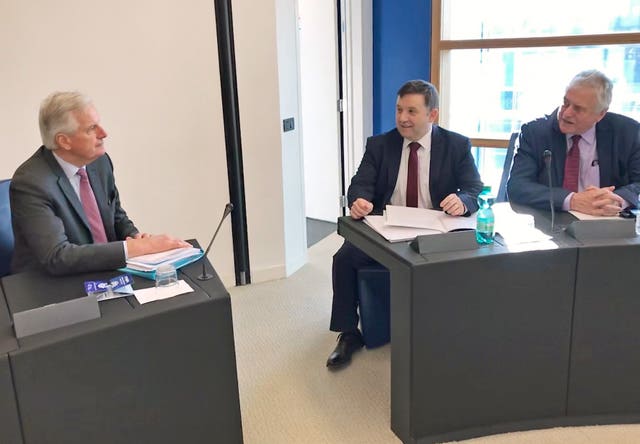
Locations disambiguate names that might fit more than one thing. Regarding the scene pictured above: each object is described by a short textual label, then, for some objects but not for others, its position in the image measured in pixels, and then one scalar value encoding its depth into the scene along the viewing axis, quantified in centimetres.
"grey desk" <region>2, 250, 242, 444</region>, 145
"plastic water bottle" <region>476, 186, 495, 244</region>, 202
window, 367
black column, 314
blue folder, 178
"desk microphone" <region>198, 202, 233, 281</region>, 176
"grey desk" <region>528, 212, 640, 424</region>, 195
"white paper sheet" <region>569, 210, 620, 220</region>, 219
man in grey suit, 183
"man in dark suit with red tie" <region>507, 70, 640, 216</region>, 234
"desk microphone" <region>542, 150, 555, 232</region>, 208
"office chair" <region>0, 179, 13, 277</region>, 212
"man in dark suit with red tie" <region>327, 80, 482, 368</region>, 251
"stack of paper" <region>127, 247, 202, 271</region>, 182
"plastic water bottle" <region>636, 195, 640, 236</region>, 203
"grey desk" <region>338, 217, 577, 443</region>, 188
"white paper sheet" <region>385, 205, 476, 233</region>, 212
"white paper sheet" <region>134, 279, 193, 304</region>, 164
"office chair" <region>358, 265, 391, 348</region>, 259
